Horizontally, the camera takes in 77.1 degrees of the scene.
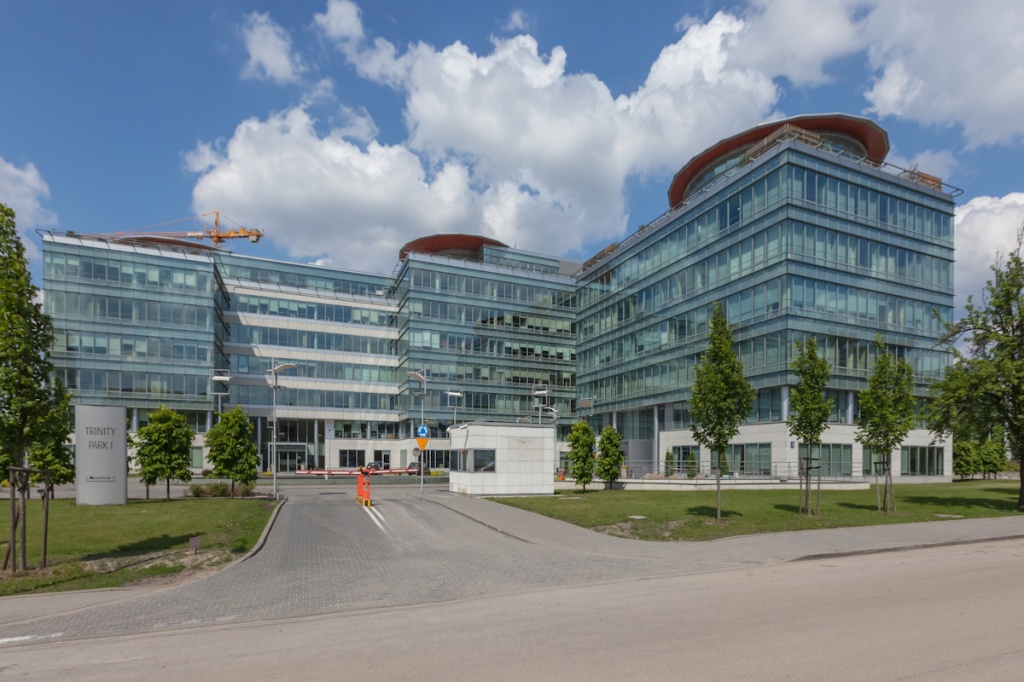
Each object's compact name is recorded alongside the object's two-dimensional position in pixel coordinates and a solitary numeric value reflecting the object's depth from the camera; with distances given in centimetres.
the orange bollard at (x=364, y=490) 2838
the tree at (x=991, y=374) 2858
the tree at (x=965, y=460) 5869
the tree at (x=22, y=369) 1334
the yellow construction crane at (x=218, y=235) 12419
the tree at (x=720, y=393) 2245
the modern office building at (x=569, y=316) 4909
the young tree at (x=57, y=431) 1392
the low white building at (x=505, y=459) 3316
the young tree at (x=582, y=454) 3644
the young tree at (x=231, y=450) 3347
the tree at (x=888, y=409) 2494
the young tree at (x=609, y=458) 3812
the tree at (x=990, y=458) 5959
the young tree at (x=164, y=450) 3148
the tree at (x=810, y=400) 2331
